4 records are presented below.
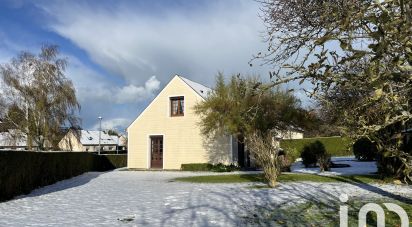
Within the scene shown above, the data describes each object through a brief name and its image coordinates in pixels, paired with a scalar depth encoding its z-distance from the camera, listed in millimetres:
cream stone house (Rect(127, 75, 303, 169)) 30141
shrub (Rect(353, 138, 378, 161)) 29028
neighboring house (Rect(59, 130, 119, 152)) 74250
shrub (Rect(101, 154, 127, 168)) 36219
